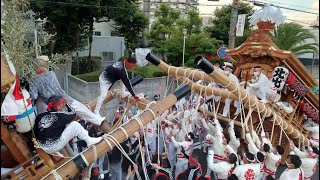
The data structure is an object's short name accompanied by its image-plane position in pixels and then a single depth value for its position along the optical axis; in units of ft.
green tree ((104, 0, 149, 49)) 37.83
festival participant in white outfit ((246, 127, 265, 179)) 12.68
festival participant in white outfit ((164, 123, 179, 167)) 17.15
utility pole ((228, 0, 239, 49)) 35.12
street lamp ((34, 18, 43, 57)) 9.76
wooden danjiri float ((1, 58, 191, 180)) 7.84
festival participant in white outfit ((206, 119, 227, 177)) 13.62
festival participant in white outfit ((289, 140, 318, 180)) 13.55
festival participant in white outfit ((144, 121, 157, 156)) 16.71
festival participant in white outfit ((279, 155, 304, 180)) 12.40
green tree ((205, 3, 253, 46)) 55.43
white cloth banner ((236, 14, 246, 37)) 32.79
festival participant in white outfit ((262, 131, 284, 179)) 13.63
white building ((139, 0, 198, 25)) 58.81
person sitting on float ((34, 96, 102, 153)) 8.16
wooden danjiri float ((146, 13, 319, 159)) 17.79
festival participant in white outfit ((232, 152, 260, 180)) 12.28
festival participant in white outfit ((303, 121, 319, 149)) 15.28
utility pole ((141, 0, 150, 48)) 57.96
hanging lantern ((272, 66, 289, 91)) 18.30
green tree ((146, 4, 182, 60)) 52.86
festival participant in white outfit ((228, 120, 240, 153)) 15.06
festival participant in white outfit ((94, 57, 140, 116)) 12.26
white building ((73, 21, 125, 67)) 55.43
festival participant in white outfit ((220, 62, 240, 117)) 17.60
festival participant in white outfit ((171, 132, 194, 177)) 15.97
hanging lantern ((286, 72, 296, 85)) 18.23
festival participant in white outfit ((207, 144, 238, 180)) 12.53
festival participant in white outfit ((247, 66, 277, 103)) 17.25
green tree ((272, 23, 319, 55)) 46.19
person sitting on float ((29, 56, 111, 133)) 9.93
